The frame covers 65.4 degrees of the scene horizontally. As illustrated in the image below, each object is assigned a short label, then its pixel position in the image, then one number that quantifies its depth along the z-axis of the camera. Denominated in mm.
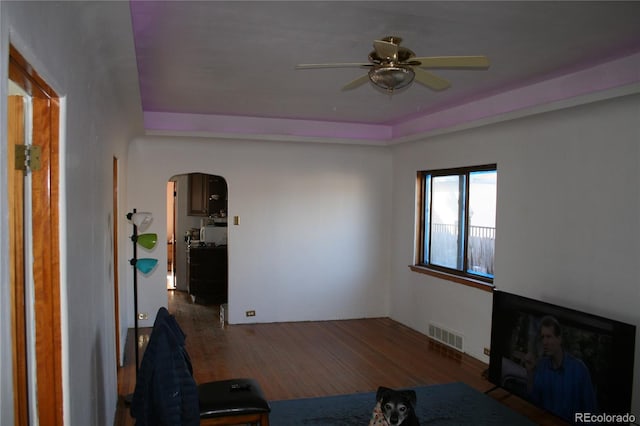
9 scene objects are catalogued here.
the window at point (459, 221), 5168
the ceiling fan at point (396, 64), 2531
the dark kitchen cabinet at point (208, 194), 8297
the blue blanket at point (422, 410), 3717
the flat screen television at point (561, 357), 3225
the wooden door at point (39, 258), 1451
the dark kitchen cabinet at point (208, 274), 7703
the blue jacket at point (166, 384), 2338
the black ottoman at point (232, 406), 2783
